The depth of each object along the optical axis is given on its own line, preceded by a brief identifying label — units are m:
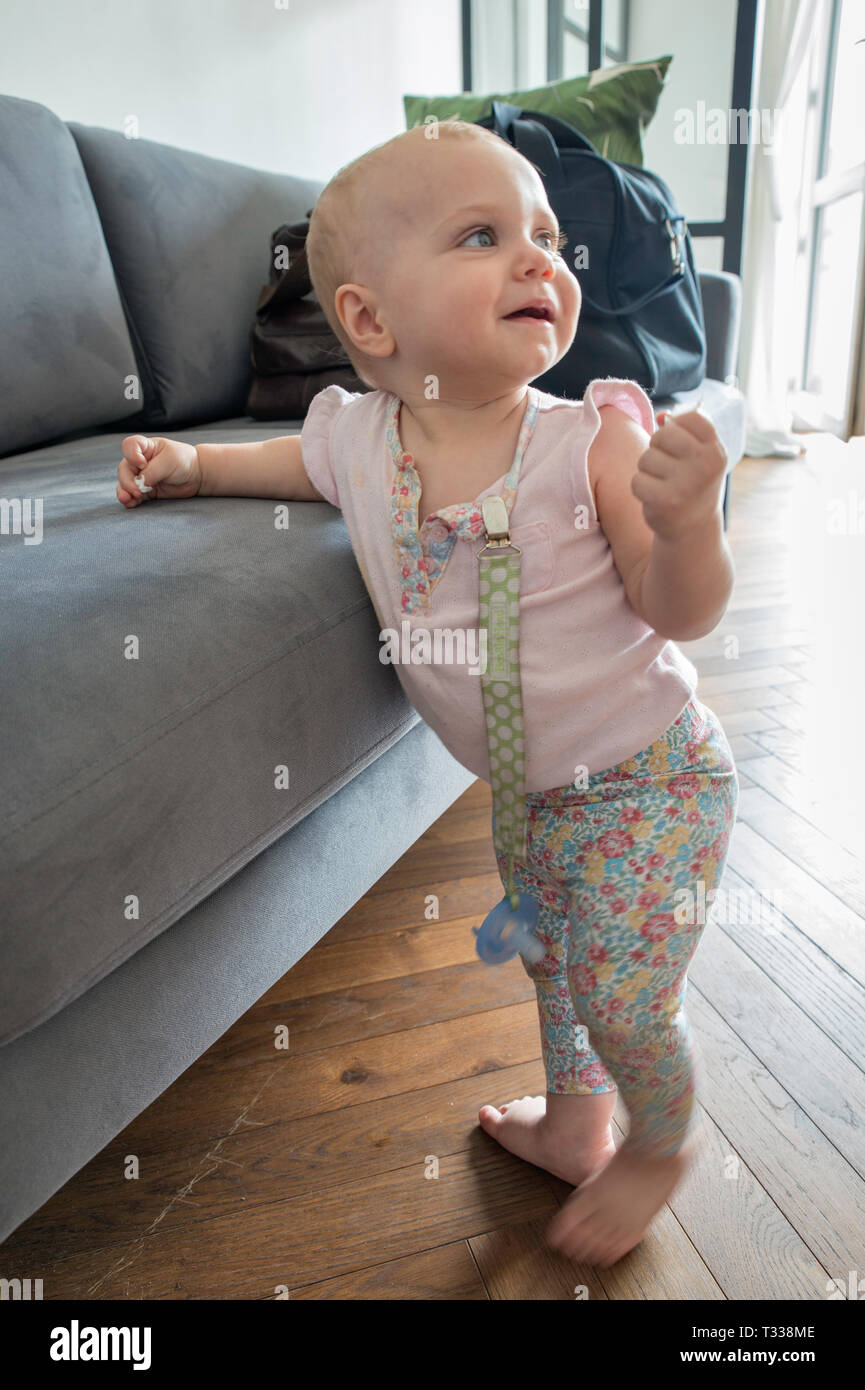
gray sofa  0.58
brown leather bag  1.50
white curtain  3.61
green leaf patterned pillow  1.85
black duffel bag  1.46
